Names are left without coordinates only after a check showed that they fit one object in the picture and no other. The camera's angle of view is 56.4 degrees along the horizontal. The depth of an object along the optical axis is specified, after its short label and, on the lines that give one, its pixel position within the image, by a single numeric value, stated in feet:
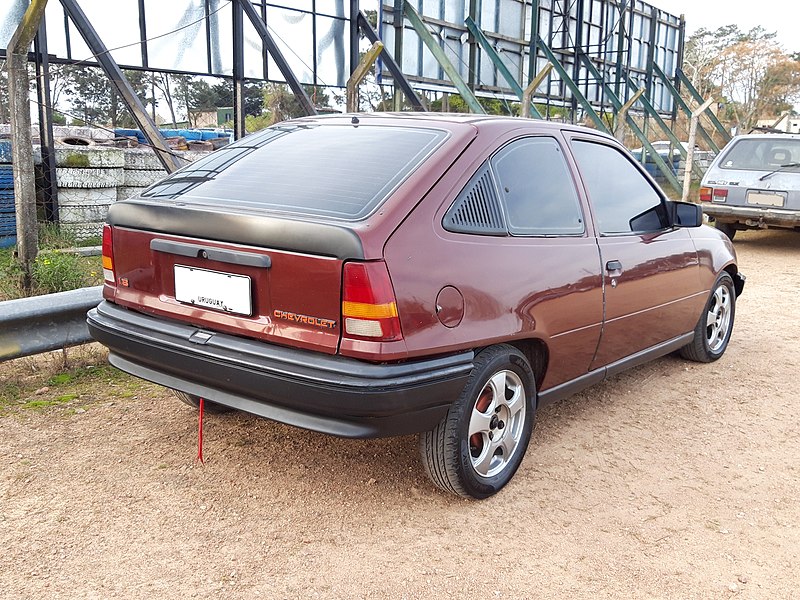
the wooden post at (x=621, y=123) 51.47
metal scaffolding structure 32.40
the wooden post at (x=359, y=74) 25.05
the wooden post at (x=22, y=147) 16.83
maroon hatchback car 8.95
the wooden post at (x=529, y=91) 33.76
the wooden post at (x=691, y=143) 43.30
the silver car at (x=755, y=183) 32.30
